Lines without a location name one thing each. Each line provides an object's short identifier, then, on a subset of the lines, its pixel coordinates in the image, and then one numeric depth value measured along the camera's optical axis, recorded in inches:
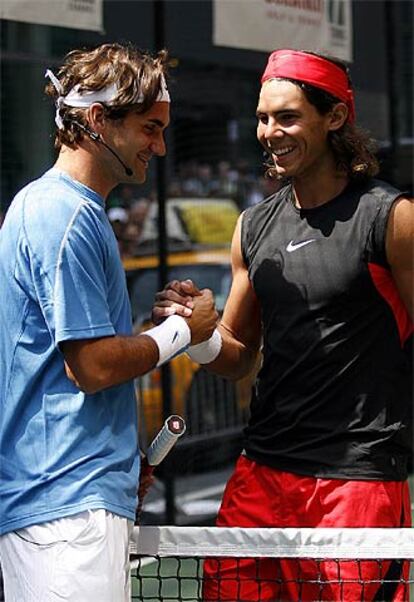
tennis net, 266.2
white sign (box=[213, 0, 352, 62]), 550.0
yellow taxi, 608.7
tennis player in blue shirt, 229.9
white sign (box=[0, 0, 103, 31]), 434.0
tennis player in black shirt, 281.0
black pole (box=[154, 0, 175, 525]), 545.6
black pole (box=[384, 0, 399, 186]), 692.7
